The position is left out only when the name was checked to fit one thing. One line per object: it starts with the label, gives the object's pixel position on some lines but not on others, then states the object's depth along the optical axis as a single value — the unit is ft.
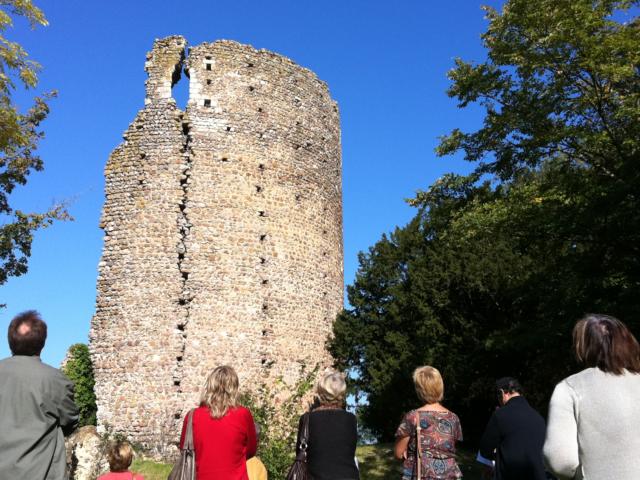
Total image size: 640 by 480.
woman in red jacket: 14.34
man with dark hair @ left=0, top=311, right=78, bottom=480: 11.91
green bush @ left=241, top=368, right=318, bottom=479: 31.24
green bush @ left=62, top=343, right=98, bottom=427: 62.23
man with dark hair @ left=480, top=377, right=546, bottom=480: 16.70
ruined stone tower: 49.26
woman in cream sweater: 8.69
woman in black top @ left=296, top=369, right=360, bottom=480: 15.24
